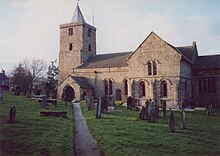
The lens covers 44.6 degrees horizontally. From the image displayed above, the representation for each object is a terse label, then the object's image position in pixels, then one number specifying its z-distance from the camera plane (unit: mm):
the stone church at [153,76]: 30141
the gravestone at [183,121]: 14687
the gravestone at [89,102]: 24019
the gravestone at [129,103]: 25931
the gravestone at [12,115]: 13094
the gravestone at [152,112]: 16844
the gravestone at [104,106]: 21812
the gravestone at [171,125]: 13516
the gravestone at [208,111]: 21953
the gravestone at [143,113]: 17823
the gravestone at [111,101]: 27745
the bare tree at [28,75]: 48375
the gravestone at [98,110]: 18141
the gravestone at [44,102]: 21844
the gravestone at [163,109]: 20411
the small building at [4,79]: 47572
